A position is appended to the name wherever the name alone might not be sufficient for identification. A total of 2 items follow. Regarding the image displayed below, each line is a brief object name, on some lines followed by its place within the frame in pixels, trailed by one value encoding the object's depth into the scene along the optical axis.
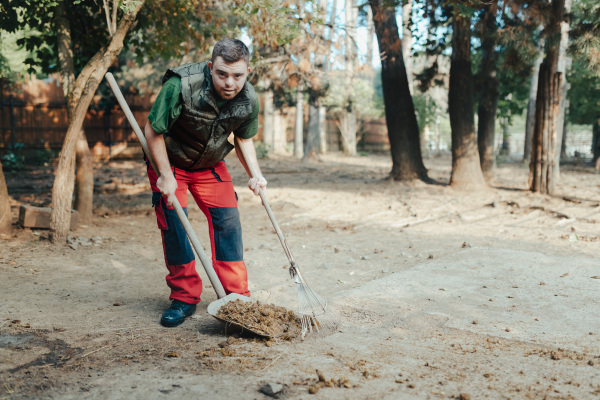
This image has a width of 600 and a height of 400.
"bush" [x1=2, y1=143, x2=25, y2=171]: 14.47
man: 3.49
